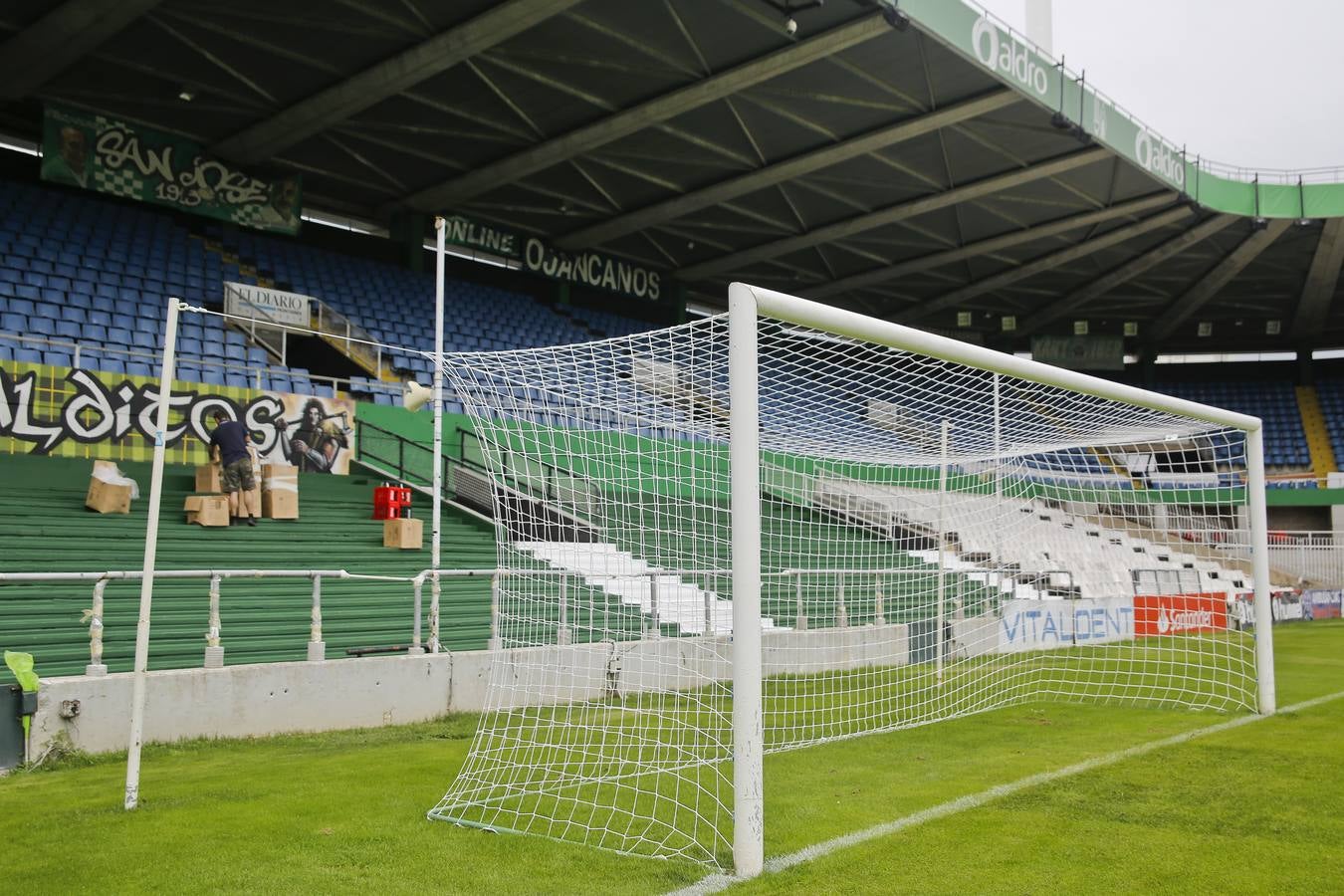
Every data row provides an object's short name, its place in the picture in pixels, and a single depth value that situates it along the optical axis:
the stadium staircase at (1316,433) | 36.31
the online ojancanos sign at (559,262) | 25.39
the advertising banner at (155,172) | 18.69
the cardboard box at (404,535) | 13.18
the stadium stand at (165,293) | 15.33
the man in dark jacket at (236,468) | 12.19
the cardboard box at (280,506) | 13.13
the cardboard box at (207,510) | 12.33
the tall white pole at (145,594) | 5.72
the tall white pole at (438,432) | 9.27
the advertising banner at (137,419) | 13.30
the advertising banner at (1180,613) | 16.94
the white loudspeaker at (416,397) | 6.55
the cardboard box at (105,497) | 12.05
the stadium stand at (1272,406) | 37.16
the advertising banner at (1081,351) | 37.97
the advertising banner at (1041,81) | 17.56
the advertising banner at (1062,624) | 13.93
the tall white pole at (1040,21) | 29.28
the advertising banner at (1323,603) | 23.89
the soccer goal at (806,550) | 5.88
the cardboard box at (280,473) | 13.59
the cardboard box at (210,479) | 12.97
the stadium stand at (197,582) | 9.30
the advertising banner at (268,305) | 17.34
